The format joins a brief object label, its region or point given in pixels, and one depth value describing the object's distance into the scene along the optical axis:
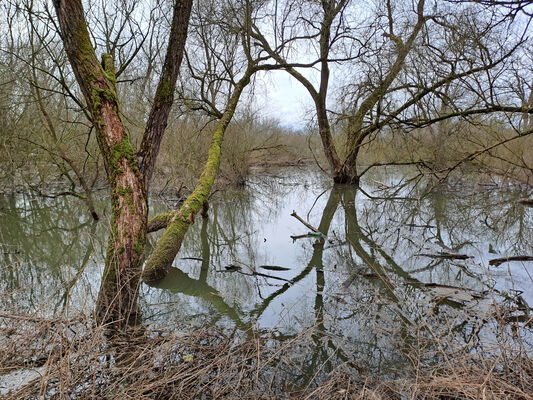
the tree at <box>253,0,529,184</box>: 6.20
